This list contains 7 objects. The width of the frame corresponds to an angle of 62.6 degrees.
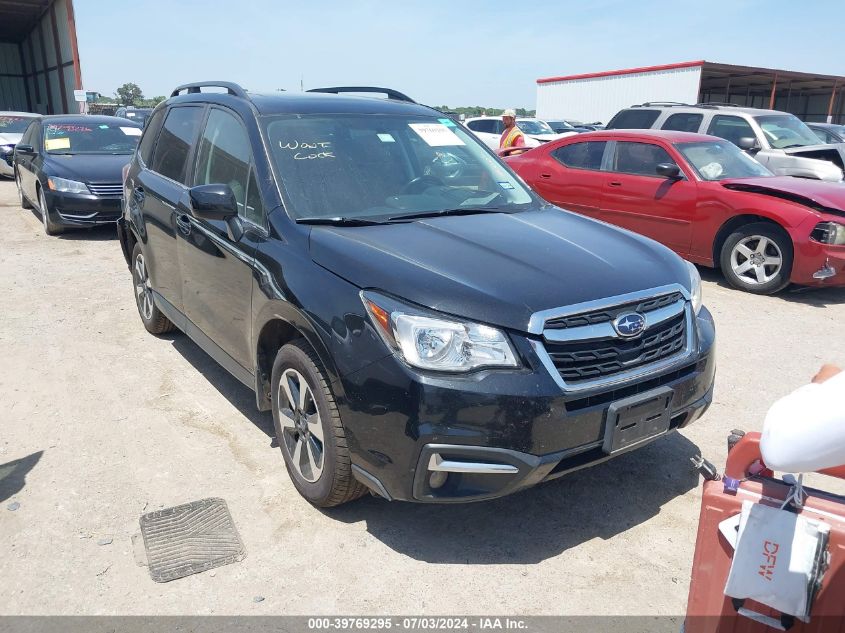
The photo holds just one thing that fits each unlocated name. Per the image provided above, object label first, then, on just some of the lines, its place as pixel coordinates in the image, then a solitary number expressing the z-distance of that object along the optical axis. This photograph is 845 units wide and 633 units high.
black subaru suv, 2.57
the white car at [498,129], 18.95
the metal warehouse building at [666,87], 26.28
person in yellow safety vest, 11.00
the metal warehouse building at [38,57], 27.48
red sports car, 6.66
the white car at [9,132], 15.30
